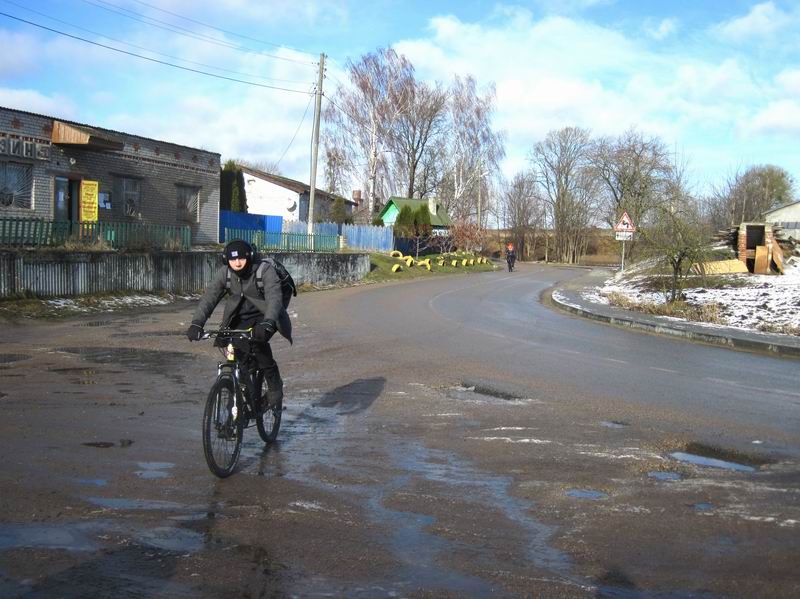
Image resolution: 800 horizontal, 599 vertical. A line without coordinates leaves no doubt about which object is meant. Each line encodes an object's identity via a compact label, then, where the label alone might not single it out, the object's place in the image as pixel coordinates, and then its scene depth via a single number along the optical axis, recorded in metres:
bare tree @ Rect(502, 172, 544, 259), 85.38
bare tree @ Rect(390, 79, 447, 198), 60.05
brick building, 25.53
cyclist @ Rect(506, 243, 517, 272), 49.92
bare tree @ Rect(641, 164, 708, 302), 20.47
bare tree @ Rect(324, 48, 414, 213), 57.09
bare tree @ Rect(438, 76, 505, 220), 62.81
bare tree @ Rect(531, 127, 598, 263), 79.38
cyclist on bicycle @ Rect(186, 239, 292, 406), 5.77
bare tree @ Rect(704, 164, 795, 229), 66.44
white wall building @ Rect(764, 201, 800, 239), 49.34
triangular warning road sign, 27.34
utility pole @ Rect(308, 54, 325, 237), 34.22
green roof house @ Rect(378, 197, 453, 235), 62.09
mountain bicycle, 5.33
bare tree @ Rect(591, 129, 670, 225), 62.88
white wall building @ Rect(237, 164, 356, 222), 49.78
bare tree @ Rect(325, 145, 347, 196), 58.28
